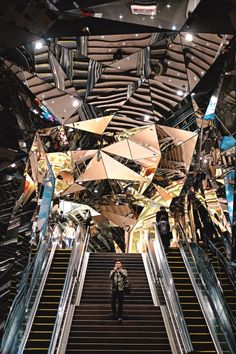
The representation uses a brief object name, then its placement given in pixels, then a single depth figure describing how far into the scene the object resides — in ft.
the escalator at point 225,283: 31.55
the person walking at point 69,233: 53.18
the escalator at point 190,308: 26.53
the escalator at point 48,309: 26.45
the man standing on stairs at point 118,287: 29.84
